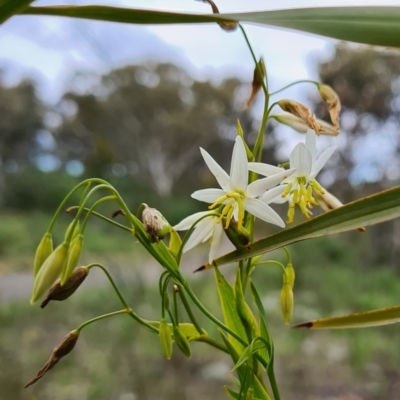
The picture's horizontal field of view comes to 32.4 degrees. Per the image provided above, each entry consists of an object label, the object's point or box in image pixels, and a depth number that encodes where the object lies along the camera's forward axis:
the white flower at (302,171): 0.16
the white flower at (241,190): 0.15
